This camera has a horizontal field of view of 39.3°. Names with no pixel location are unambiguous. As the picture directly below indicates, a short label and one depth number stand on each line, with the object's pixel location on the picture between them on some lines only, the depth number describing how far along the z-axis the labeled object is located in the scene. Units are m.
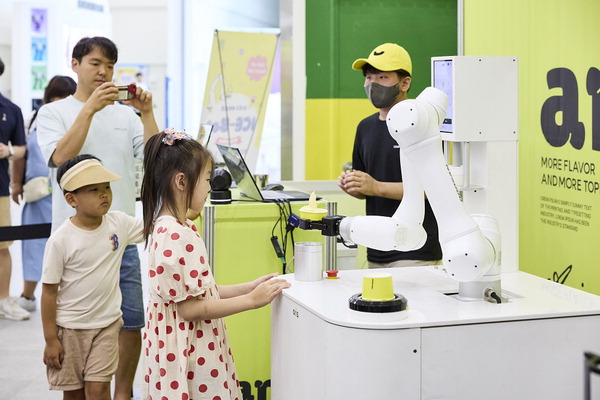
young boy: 2.86
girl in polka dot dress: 2.22
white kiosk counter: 1.89
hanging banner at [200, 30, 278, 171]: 5.66
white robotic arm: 2.01
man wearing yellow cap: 3.09
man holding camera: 3.31
